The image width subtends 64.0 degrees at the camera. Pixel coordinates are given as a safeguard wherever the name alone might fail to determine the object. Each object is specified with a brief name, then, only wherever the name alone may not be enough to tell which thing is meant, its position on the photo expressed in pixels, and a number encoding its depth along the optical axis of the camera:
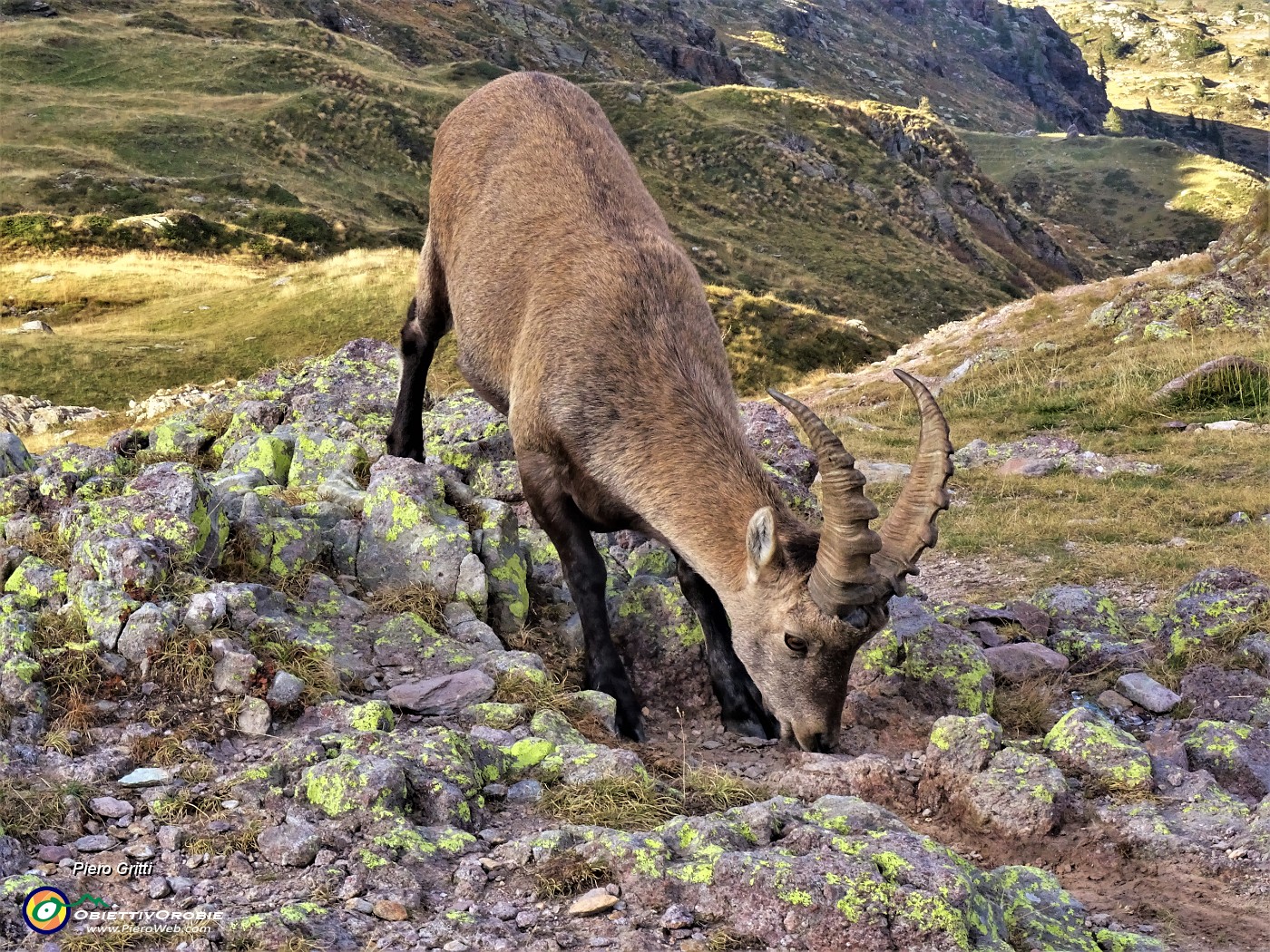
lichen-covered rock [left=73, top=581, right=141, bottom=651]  6.36
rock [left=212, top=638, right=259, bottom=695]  6.21
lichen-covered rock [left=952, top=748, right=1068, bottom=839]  6.15
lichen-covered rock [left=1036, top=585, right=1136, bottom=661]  9.30
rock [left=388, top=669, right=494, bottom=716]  6.67
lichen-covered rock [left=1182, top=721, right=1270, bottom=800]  6.85
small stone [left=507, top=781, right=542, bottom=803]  5.65
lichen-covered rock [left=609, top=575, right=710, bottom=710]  8.41
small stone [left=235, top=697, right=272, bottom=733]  5.98
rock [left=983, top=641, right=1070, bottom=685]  8.86
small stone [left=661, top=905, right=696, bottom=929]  4.38
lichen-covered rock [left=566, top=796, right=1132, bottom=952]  4.36
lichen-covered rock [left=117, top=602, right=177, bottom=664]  6.26
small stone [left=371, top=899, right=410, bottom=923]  4.36
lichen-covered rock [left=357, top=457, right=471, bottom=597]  8.39
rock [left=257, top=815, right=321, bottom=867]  4.71
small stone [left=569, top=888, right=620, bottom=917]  4.43
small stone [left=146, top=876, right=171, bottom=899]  4.38
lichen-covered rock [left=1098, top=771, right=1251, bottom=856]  5.93
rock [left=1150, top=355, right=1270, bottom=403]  19.45
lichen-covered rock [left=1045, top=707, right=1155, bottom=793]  6.48
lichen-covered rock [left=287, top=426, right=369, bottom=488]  10.46
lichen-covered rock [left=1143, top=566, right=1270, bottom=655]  9.04
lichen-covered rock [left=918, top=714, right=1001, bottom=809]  6.51
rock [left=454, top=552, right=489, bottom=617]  8.30
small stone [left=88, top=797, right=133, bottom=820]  4.96
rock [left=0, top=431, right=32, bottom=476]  9.38
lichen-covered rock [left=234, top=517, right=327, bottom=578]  7.87
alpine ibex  6.18
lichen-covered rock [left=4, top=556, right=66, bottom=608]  6.87
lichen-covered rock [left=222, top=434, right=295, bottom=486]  10.62
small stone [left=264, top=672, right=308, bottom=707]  6.18
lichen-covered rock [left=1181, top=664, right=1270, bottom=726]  7.86
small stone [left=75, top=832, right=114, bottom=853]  4.70
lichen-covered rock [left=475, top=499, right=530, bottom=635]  8.52
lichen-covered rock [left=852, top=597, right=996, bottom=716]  8.20
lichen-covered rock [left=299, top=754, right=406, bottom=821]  5.04
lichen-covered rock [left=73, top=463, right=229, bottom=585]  6.96
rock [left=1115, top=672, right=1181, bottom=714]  8.26
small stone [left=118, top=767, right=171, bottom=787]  5.26
